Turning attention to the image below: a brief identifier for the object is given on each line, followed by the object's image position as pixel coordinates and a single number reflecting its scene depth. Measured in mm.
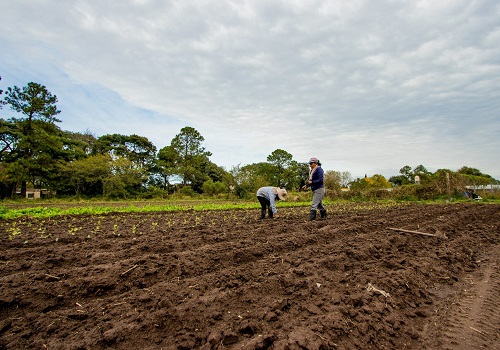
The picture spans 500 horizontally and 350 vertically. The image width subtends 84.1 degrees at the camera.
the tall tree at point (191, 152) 43781
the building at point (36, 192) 33903
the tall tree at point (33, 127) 25938
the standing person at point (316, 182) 8547
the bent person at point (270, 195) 9094
